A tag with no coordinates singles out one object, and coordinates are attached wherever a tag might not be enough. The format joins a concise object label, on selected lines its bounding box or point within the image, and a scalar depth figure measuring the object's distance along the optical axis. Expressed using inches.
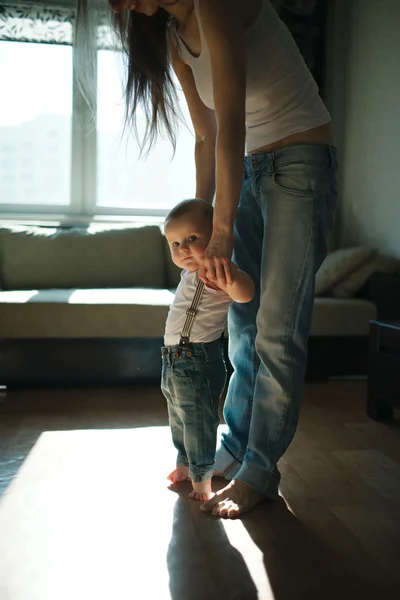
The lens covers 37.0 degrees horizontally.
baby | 53.1
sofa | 100.7
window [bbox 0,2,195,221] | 145.2
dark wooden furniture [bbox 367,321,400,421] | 84.5
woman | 48.4
